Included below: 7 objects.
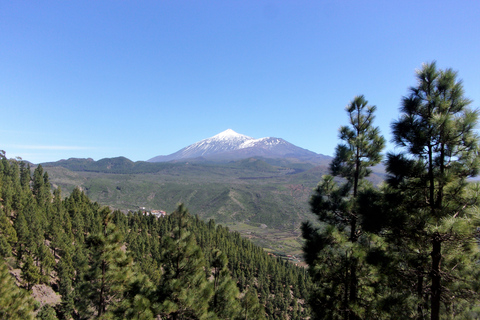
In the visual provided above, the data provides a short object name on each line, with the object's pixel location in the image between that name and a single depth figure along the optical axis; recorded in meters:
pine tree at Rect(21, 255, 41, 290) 33.72
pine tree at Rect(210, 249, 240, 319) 15.19
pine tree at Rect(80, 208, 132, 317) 14.89
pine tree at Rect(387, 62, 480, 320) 6.43
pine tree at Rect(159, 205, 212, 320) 12.97
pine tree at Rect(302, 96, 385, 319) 9.45
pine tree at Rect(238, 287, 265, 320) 20.48
